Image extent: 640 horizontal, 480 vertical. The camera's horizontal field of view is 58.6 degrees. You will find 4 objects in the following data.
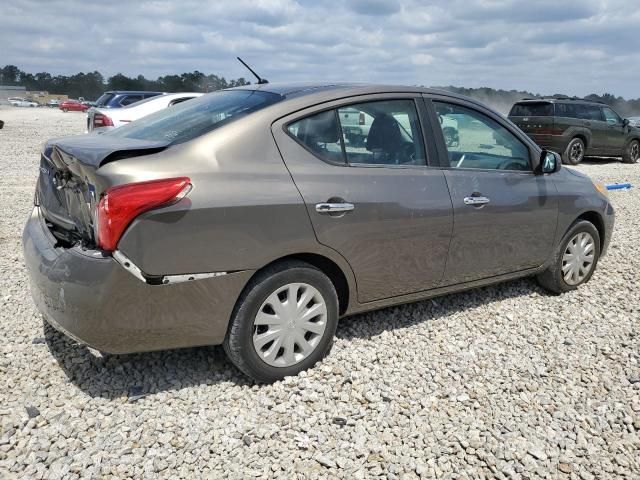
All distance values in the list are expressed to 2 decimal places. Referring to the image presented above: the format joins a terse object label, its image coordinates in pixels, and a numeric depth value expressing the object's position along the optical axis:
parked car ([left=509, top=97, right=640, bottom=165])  15.98
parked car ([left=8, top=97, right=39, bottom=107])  73.13
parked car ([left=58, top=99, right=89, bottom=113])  63.03
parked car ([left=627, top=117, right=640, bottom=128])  22.76
